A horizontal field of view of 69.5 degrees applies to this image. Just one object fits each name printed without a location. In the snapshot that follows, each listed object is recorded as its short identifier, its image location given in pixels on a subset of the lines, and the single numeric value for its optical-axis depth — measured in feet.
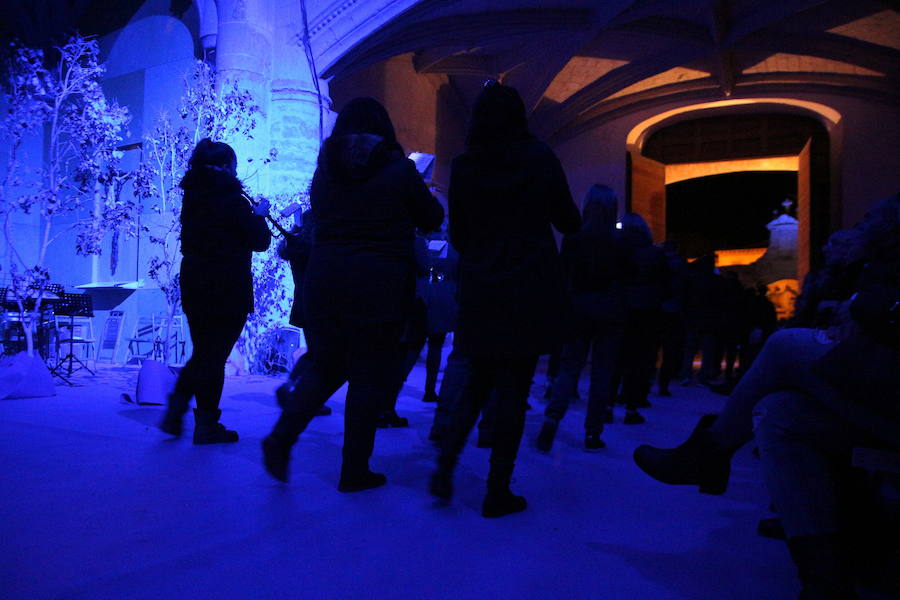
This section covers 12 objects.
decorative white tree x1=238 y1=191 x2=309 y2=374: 24.31
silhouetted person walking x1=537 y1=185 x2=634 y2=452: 11.16
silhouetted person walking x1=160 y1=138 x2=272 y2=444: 10.41
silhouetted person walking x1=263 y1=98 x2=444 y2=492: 7.84
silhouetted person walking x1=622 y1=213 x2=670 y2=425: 15.08
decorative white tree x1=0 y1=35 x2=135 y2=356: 21.49
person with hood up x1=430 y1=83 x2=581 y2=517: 7.30
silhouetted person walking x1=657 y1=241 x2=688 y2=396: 20.16
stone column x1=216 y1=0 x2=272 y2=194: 25.18
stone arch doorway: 47.14
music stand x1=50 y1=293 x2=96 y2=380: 22.89
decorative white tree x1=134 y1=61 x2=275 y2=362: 22.33
